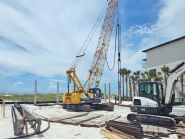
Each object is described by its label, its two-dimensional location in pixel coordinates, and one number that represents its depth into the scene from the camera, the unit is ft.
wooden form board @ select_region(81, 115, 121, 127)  24.51
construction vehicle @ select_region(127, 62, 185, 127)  25.04
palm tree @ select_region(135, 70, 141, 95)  99.31
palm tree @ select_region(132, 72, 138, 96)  99.03
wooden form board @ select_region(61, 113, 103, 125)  26.03
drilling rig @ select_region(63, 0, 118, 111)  46.12
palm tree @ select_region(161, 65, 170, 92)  80.08
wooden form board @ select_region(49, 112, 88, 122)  27.85
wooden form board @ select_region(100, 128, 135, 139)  18.56
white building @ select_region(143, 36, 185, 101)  78.61
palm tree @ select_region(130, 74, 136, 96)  99.79
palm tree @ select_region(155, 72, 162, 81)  81.63
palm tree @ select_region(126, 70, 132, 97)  100.70
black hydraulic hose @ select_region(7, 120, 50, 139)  18.71
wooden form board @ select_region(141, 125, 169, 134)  20.79
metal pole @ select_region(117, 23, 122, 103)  58.34
